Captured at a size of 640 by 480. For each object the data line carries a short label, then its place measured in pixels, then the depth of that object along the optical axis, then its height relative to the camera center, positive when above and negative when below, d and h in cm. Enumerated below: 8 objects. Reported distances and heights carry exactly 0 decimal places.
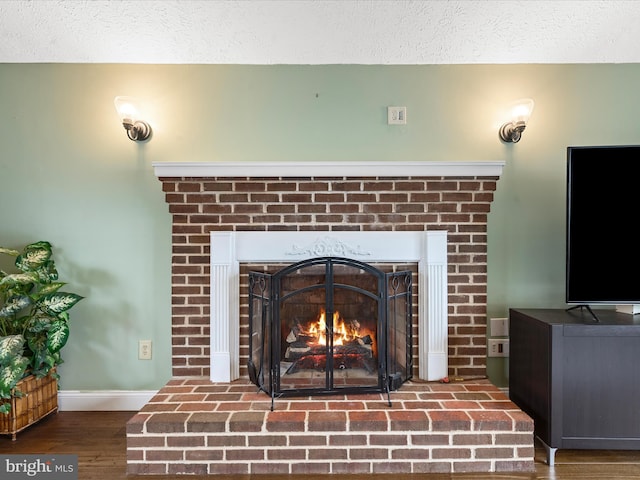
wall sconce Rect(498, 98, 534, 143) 213 +69
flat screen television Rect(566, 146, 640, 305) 189 +7
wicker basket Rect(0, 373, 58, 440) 196 -92
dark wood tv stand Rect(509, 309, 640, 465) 174 -70
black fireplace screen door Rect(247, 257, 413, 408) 197 -50
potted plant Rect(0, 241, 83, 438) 196 -45
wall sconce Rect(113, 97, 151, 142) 214 +71
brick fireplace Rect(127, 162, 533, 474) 207 +4
